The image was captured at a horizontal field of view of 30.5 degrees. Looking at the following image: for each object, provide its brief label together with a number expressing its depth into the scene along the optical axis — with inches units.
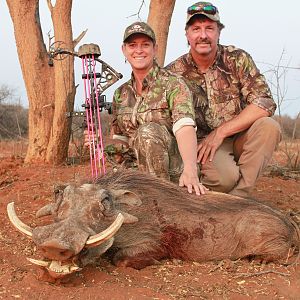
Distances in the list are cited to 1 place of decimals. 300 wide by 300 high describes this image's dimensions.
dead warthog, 122.3
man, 169.3
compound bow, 171.3
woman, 151.7
